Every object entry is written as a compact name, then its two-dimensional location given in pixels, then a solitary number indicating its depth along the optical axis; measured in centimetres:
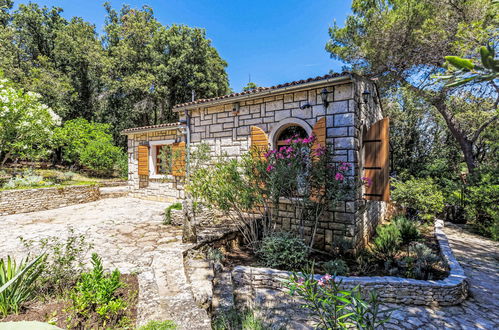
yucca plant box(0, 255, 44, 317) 215
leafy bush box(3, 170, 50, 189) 866
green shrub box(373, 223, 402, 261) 452
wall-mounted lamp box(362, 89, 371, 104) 503
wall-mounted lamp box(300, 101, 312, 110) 514
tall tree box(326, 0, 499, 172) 755
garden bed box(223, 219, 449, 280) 388
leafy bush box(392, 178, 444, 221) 714
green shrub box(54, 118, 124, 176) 1385
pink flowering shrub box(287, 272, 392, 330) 166
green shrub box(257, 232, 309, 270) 398
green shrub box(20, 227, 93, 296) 270
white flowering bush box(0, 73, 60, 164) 876
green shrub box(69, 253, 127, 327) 215
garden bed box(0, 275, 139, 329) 212
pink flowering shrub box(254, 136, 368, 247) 418
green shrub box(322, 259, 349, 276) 377
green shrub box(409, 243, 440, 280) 375
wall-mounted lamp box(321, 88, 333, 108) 482
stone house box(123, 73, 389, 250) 475
